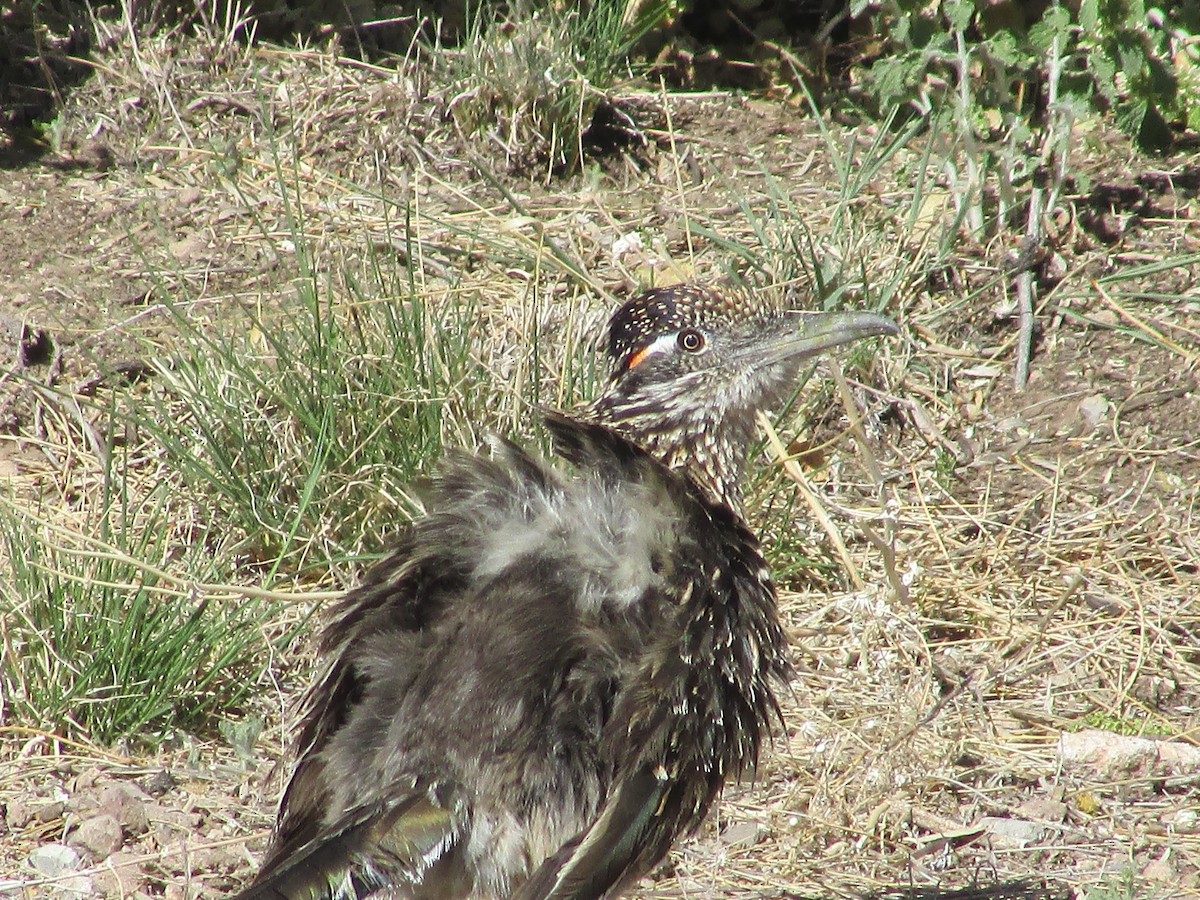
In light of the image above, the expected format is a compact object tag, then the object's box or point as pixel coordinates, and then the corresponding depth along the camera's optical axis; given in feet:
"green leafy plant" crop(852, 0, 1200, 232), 38.73
